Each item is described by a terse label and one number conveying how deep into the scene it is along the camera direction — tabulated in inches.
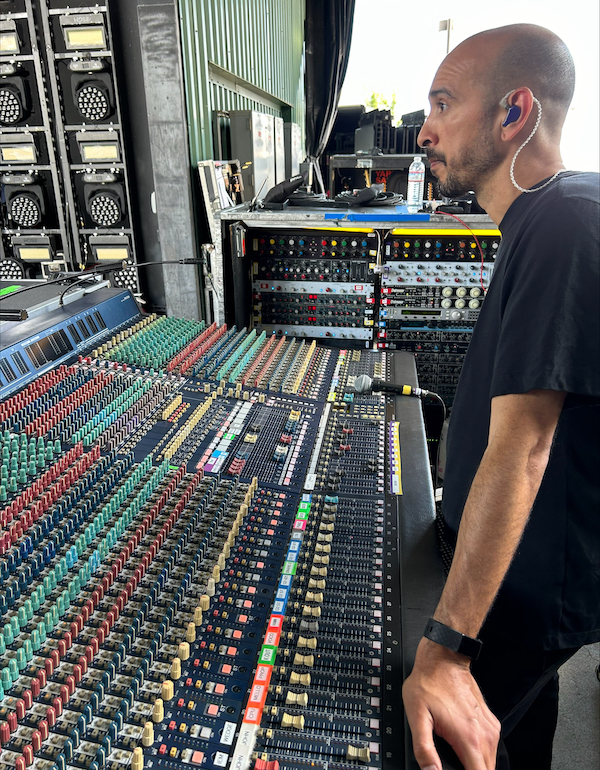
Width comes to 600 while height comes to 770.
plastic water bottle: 118.9
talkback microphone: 79.5
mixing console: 33.2
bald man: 33.3
